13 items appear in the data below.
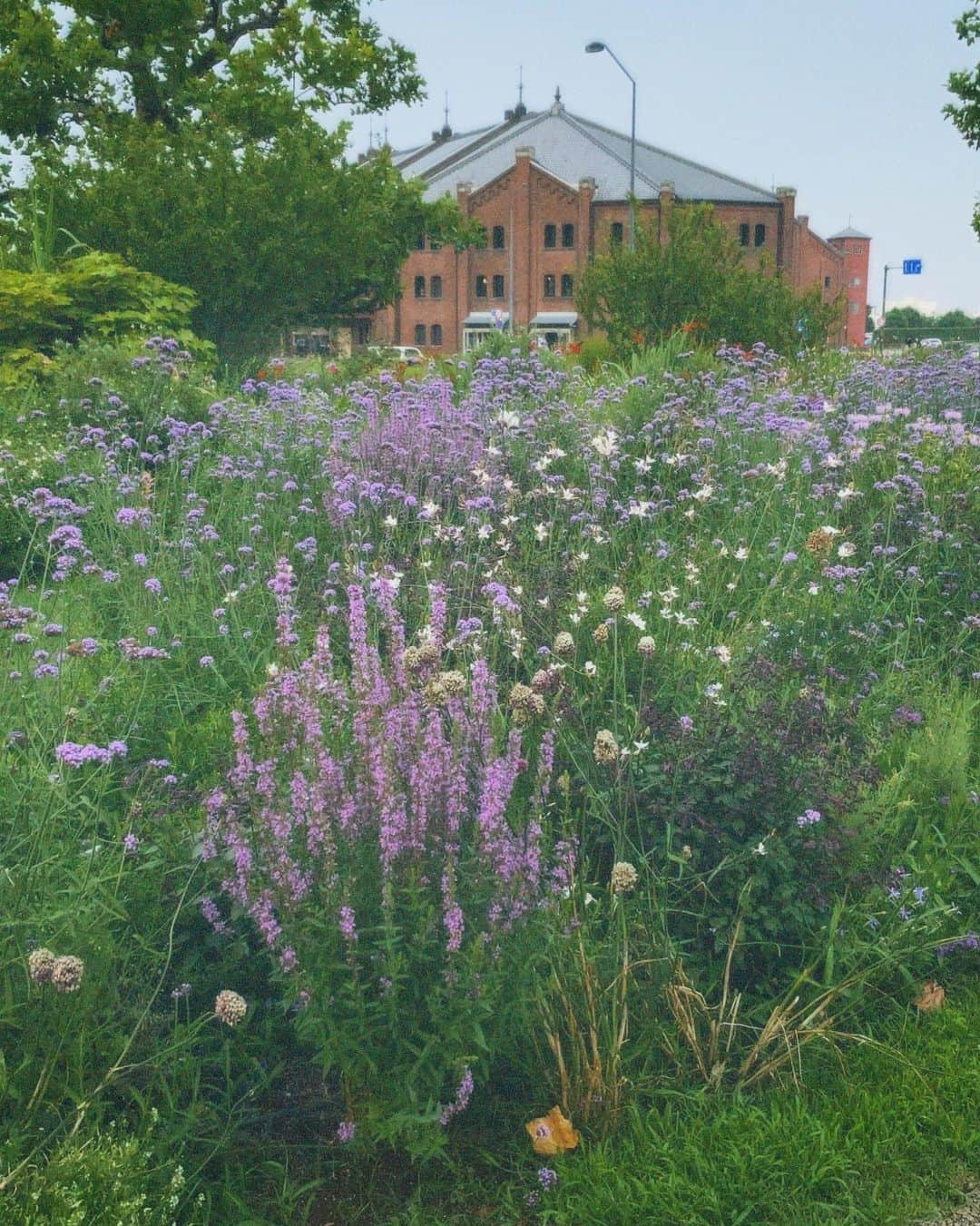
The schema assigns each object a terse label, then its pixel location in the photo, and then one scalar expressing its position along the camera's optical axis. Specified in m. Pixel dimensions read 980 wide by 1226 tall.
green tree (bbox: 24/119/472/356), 19.66
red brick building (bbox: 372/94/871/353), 62.53
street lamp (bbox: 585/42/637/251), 29.92
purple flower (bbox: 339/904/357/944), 2.86
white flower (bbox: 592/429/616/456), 5.55
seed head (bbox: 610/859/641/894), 3.08
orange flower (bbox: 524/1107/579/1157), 3.09
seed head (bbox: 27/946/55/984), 2.56
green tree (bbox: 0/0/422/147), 22.84
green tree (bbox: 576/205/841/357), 16.69
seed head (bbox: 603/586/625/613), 3.79
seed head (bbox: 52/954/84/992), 2.54
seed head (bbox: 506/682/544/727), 3.15
